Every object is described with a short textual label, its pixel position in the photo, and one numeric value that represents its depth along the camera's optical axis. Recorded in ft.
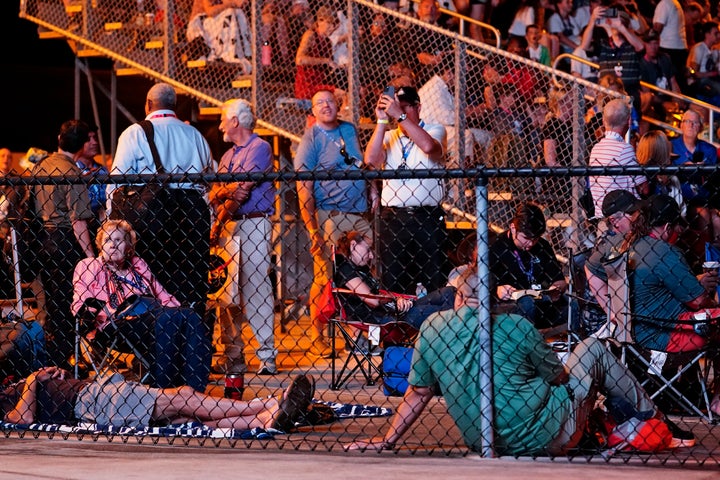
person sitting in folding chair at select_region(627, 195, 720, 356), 47.34
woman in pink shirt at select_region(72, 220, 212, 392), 48.91
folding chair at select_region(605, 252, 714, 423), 45.88
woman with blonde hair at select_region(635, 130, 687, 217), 60.03
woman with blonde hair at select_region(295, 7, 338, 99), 82.38
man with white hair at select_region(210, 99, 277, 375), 59.82
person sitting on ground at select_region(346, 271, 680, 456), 38.09
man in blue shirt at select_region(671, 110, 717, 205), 76.34
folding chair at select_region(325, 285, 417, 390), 55.21
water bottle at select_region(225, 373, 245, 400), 51.78
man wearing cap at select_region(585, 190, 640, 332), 48.93
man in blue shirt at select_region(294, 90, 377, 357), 63.98
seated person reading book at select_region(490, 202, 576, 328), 55.01
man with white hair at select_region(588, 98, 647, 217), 60.39
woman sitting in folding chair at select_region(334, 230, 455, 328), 56.24
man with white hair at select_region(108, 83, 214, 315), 54.60
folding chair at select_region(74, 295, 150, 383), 49.80
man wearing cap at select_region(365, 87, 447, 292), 61.00
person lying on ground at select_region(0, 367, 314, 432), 44.57
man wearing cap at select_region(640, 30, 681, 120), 92.89
